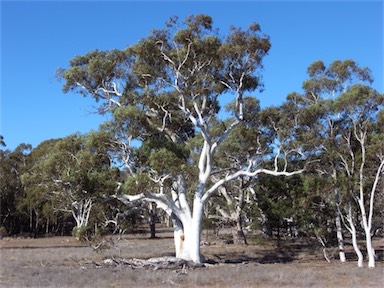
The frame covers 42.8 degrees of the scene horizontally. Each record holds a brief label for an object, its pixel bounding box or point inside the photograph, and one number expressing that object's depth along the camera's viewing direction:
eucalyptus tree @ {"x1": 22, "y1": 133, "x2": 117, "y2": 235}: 21.69
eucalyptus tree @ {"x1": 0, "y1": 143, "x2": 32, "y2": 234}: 50.22
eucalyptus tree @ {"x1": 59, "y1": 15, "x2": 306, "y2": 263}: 21.73
